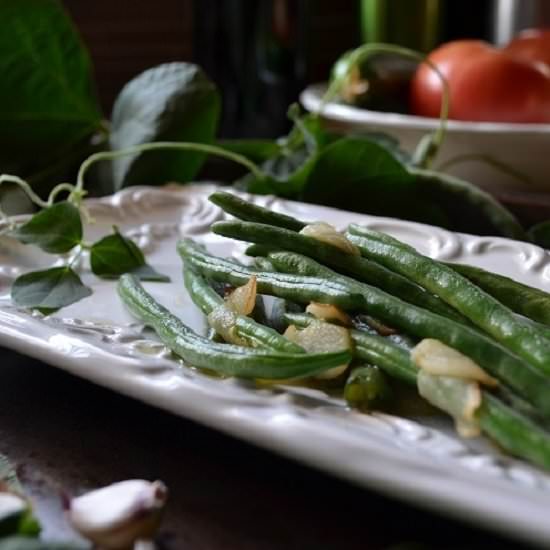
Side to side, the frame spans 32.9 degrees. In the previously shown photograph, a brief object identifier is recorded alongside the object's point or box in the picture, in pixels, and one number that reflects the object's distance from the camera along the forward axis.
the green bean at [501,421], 0.46
